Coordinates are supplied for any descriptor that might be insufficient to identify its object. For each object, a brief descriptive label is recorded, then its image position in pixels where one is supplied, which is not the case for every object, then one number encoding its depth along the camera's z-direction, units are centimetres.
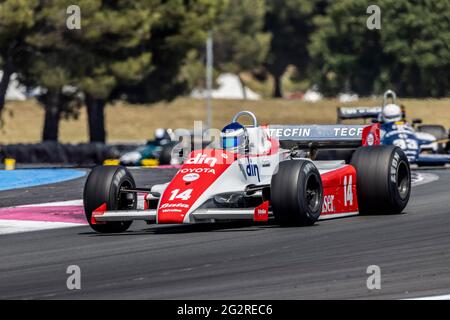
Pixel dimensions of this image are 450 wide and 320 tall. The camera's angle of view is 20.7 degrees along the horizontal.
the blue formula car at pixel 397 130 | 2666
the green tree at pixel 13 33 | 4328
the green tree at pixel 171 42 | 4925
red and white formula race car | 1352
